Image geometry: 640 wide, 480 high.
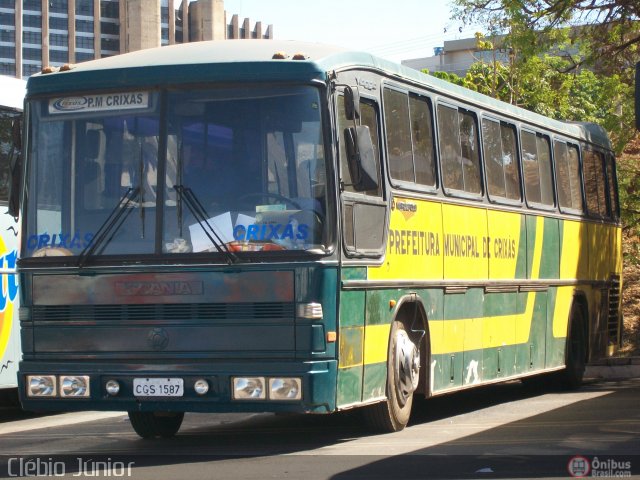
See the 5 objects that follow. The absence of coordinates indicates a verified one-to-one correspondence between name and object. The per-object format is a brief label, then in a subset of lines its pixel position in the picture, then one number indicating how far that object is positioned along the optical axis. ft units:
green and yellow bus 33.78
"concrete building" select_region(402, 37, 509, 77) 257.55
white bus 48.25
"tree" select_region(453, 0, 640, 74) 68.44
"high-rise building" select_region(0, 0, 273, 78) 436.35
